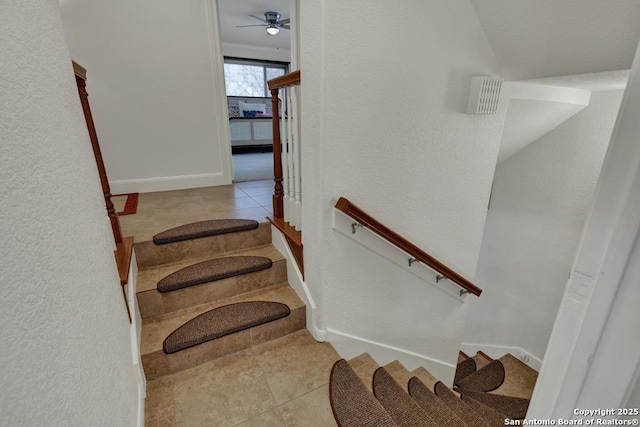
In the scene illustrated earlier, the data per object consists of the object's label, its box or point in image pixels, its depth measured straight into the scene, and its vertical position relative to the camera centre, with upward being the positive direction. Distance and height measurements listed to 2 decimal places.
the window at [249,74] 7.15 +0.98
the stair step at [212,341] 1.58 -1.22
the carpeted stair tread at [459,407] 1.74 -1.74
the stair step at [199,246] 1.96 -0.88
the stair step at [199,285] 1.77 -1.05
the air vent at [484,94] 1.76 +0.14
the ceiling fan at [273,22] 4.49 +1.38
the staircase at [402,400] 1.42 -1.48
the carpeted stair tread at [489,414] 1.93 -1.91
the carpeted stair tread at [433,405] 1.58 -1.57
